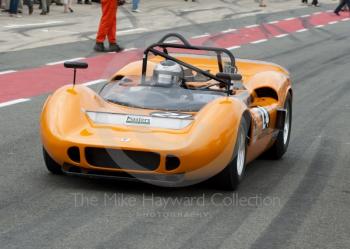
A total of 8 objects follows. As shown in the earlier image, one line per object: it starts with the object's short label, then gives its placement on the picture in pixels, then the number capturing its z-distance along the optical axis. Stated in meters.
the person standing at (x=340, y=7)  31.61
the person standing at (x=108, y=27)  17.22
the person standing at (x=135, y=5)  27.17
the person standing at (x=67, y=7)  25.19
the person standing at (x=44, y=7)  23.94
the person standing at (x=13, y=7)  22.72
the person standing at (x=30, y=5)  23.61
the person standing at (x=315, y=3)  35.29
